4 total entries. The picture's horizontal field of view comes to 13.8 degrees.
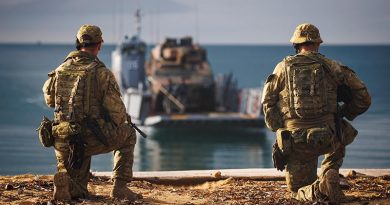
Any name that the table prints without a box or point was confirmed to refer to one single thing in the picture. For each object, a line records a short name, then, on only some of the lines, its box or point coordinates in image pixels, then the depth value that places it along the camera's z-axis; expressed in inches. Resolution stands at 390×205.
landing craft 2455.1
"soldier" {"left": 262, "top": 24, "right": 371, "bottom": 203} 565.0
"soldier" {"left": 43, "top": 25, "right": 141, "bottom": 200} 555.2
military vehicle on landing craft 2572.2
